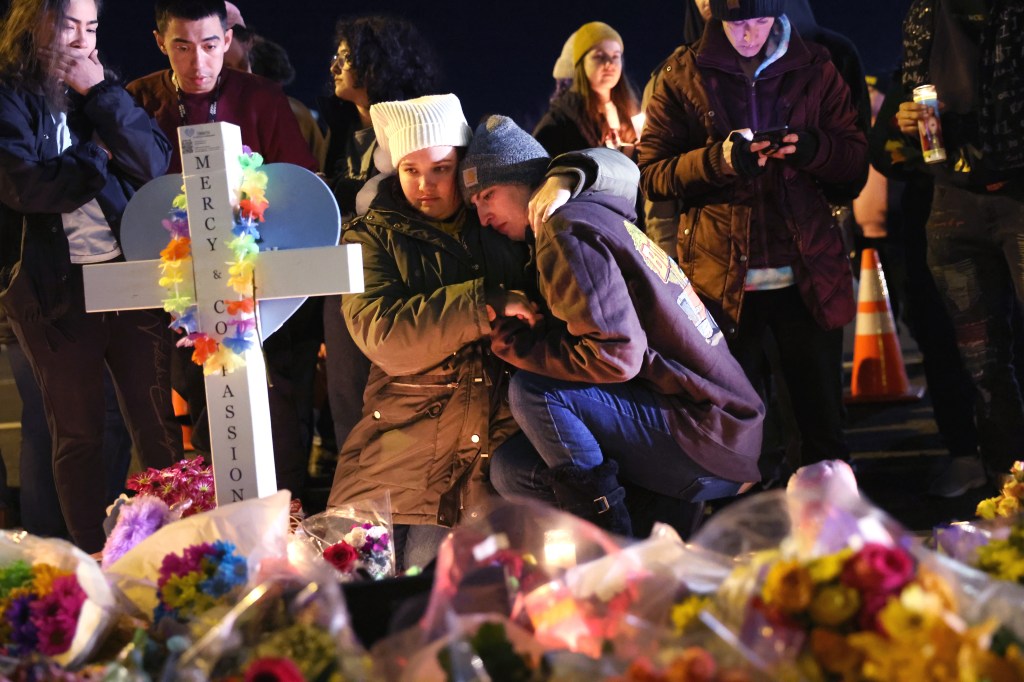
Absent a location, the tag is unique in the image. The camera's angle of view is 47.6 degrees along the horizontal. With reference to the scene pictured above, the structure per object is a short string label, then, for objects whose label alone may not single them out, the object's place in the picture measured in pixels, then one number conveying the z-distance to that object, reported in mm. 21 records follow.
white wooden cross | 2352
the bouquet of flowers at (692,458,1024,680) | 1273
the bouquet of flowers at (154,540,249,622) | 1702
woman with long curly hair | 3816
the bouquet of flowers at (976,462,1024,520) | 2330
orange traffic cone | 6113
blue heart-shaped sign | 2471
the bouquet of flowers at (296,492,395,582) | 2516
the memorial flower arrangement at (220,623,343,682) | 1378
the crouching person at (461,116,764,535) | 2791
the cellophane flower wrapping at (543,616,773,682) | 1311
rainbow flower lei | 2395
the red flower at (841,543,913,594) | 1340
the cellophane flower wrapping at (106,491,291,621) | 1837
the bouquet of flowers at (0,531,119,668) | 1620
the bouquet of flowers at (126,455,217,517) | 2699
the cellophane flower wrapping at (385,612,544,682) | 1376
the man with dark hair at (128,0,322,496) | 3689
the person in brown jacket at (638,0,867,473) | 3715
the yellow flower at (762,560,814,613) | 1362
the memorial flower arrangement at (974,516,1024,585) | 1620
